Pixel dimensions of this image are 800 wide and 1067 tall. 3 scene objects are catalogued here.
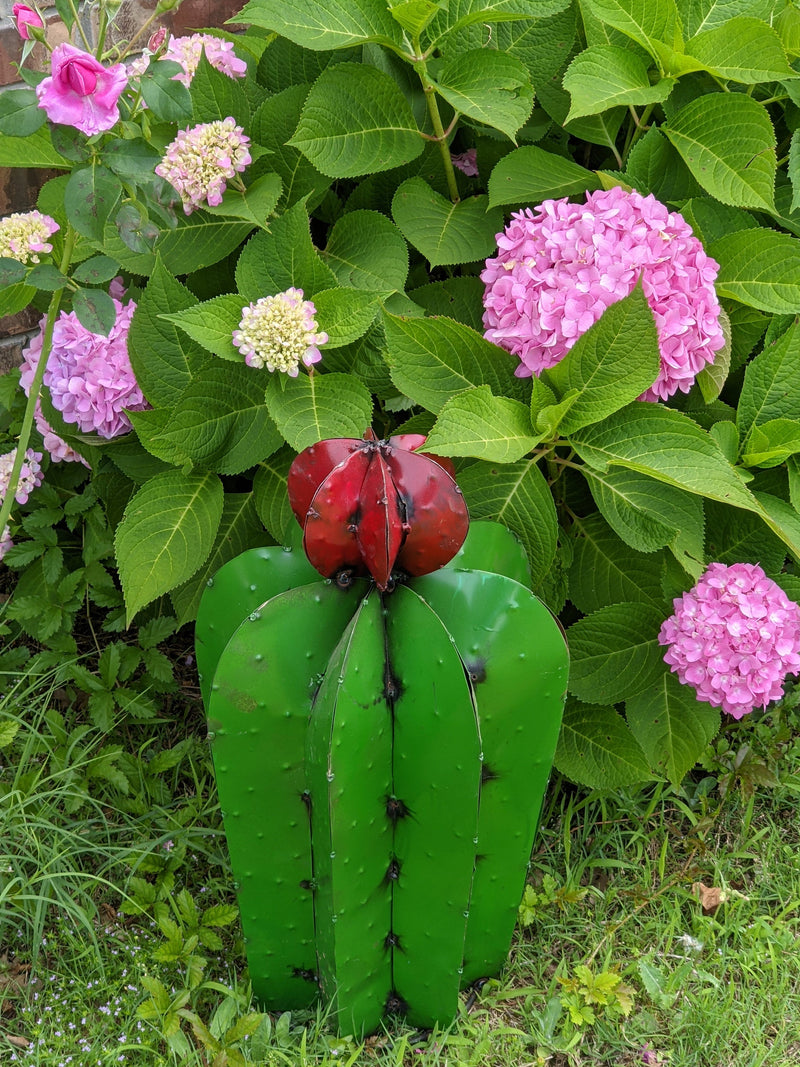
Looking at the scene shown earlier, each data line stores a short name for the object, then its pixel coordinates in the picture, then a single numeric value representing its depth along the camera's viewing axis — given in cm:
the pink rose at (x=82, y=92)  133
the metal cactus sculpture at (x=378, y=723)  134
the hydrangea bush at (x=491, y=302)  162
